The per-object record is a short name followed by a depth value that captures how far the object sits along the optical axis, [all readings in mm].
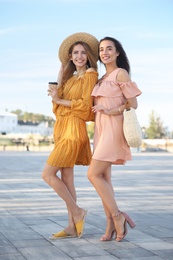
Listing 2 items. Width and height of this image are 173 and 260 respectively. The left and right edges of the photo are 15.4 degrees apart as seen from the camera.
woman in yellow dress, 5137
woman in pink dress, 5035
